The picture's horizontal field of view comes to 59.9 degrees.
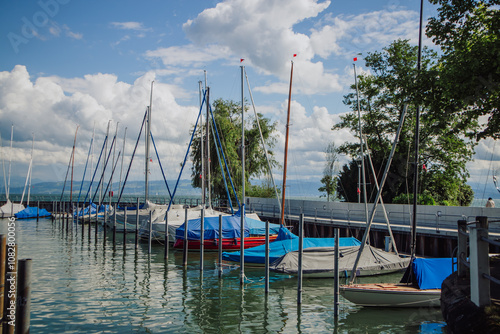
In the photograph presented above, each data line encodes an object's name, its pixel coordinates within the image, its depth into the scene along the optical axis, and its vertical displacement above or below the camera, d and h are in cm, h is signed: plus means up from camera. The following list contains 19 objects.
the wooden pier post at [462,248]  889 -122
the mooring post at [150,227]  3052 -303
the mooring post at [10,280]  820 -182
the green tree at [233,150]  5650 +512
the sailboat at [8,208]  5903 -337
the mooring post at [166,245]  2884 -394
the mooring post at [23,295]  805 -207
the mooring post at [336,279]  1573 -329
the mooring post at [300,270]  1717 -325
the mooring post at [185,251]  2612 -393
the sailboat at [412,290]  1670 -392
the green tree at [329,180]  5544 +105
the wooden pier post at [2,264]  799 -147
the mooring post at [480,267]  670 -121
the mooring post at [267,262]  1859 -323
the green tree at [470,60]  1119 +343
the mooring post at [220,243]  2342 -303
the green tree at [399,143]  4175 +458
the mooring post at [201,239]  2439 -296
